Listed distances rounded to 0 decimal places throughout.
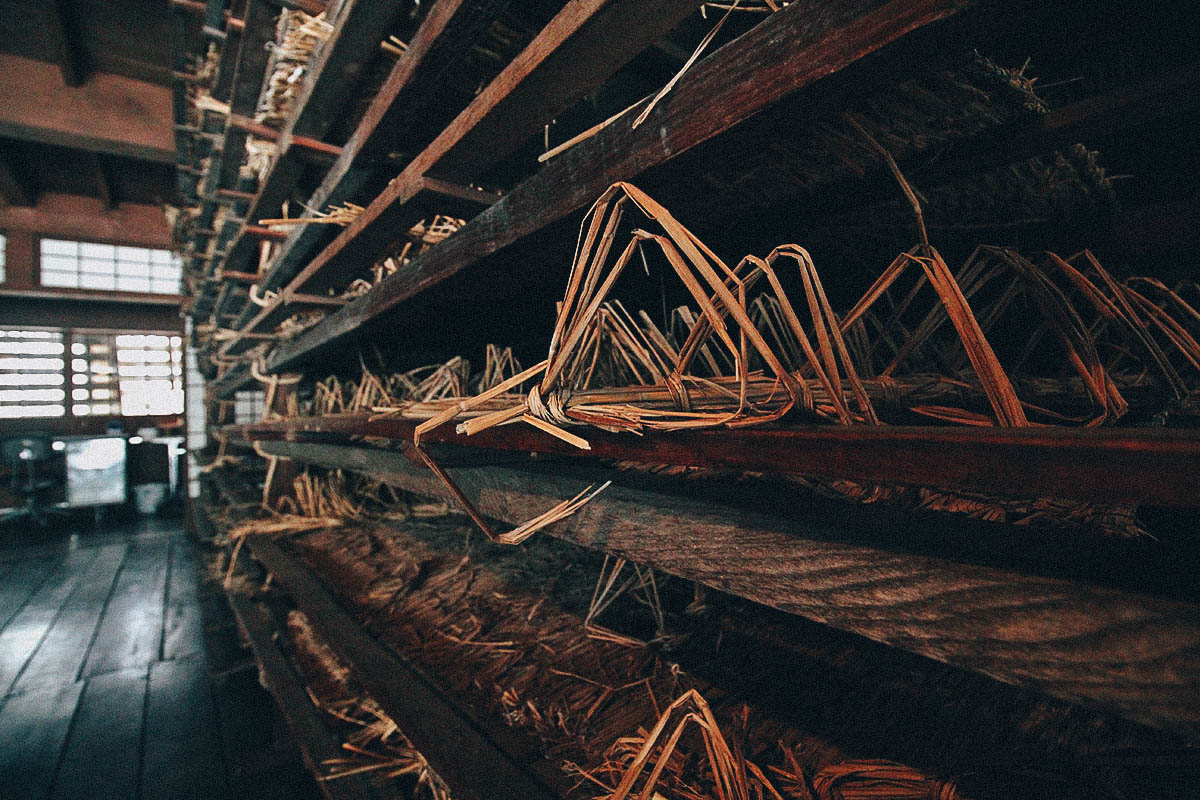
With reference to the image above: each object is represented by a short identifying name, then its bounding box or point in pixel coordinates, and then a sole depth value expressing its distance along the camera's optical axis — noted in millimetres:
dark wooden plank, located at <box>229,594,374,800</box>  1201
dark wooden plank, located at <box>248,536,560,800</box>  821
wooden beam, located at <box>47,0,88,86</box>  3295
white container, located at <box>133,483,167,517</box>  7430
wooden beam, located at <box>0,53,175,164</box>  3666
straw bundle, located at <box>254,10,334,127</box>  1400
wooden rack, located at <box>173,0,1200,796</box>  325
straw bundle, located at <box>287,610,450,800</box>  1229
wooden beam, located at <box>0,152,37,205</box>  5613
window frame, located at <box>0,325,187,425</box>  7465
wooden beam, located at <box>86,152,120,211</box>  5858
